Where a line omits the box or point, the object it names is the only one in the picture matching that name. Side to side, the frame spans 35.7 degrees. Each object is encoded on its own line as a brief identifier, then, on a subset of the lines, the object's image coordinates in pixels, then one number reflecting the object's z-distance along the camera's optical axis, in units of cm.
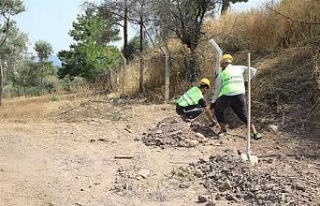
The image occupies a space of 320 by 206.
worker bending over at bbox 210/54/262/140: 891
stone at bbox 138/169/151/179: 738
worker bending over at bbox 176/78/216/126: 1012
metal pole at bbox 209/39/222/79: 1023
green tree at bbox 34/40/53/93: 4869
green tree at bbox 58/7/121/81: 2750
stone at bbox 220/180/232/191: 648
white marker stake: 752
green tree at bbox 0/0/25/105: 2647
